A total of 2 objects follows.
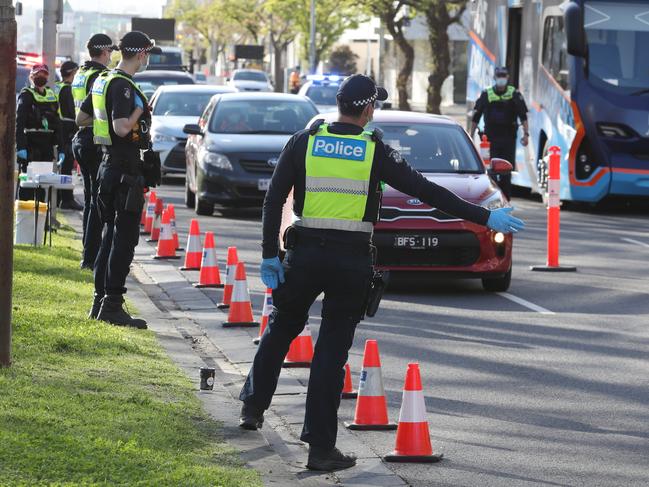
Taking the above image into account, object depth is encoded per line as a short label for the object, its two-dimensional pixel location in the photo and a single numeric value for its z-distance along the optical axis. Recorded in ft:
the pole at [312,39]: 265.50
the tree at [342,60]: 320.70
